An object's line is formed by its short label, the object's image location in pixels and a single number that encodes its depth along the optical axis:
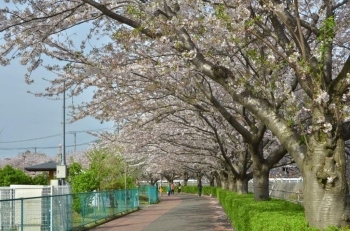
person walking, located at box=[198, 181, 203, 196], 60.96
